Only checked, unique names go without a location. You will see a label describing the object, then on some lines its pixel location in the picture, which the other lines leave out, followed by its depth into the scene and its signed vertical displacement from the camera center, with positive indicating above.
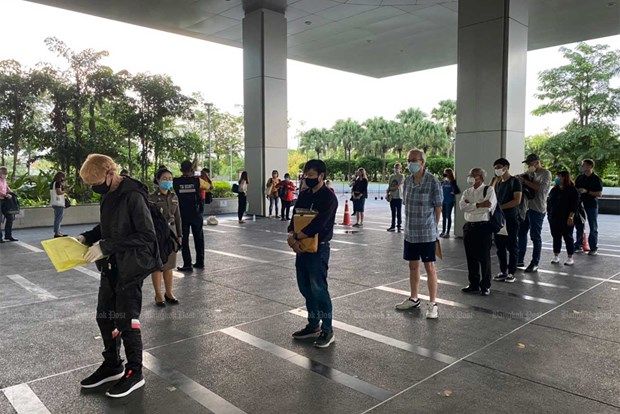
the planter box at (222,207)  18.77 -1.06
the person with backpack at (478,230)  6.46 -0.70
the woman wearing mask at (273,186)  16.27 -0.21
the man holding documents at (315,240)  4.46 -0.56
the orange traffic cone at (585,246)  10.10 -1.44
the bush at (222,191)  19.89 -0.46
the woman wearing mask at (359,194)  14.73 -0.45
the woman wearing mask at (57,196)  11.98 -0.38
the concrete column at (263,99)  16.80 +2.94
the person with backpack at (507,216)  7.29 -0.59
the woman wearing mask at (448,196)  12.01 -0.45
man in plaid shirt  5.44 -0.42
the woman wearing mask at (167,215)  6.00 -0.46
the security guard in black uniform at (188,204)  7.75 -0.39
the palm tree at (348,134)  67.50 +6.46
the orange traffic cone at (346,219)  14.98 -1.25
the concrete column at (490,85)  11.33 +2.30
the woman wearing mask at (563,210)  8.44 -0.57
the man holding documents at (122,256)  3.58 -0.57
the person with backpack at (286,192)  15.94 -0.41
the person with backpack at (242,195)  15.53 -0.50
